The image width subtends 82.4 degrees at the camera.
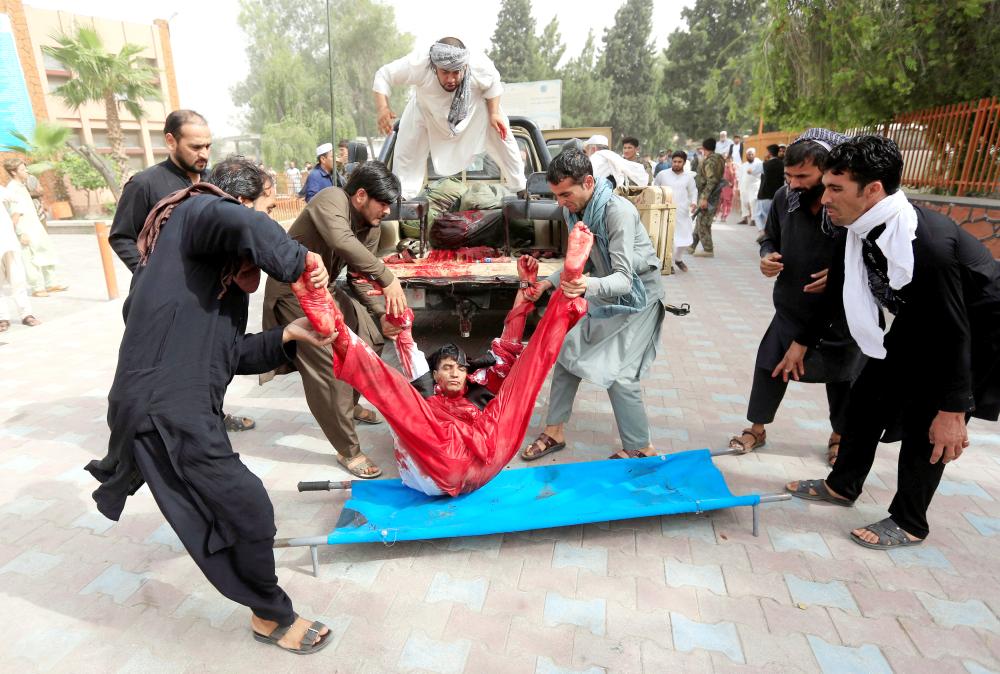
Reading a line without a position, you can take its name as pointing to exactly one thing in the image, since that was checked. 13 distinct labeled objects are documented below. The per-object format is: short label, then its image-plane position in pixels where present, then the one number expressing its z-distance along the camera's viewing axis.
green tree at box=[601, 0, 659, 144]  42.69
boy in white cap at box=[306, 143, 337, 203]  7.38
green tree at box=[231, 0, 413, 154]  34.56
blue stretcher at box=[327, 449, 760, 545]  2.45
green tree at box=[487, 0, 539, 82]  46.66
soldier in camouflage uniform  9.38
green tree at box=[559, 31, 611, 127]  42.62
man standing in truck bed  4.34
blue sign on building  19.03
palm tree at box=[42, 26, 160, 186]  18.48
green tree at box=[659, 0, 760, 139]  35.38
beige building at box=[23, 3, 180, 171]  22.78
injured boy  2.35
